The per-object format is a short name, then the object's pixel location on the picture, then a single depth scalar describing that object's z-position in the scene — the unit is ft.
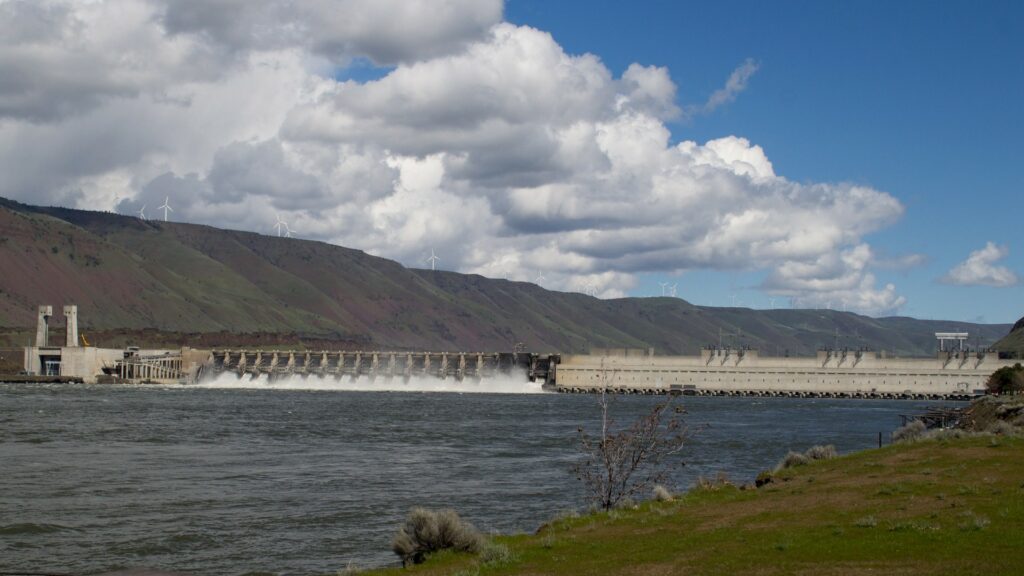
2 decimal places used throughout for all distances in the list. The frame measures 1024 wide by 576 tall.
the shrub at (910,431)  152.56
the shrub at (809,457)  110.63
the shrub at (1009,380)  283.18
